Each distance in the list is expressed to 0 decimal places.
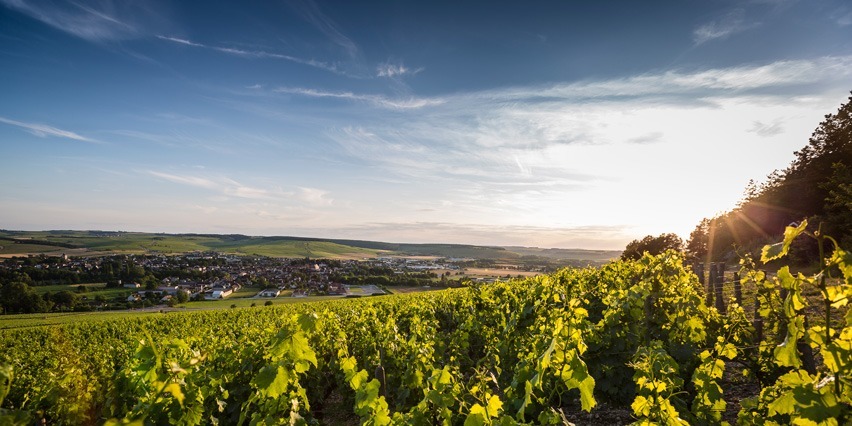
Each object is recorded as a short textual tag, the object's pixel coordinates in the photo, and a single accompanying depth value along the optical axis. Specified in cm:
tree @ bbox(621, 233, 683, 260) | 3450
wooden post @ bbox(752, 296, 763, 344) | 810
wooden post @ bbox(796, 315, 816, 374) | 495
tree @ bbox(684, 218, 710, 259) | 3725
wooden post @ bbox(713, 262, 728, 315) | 992
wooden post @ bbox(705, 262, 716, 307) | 1033
